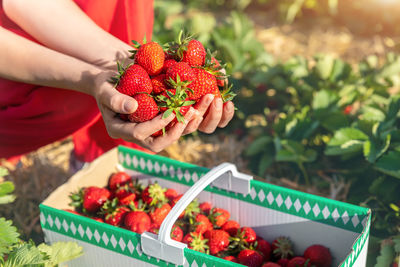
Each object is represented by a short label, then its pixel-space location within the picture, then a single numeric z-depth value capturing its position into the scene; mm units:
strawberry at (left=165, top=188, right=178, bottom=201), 1815
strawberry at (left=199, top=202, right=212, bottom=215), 1805
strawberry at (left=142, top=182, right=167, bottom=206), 1769
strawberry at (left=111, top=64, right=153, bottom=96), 1455
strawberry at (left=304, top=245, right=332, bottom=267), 1596
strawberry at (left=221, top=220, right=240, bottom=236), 1737
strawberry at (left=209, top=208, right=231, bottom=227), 1744
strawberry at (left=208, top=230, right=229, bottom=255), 1642
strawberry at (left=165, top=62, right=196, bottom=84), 1431
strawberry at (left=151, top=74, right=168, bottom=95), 1491
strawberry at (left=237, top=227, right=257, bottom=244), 1682
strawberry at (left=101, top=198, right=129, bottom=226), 1710
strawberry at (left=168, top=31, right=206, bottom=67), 1502
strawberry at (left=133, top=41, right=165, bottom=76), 1496
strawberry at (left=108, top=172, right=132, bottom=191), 1887
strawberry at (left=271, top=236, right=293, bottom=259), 1675
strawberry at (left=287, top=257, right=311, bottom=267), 1571
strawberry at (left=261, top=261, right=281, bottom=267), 1540
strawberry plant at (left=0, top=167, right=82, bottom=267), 1386
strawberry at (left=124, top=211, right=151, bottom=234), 1644
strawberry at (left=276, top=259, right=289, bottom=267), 1622
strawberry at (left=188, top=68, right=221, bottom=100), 1452
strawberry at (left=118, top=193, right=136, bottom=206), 1773
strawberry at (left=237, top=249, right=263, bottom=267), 1581
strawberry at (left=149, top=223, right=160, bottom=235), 1659
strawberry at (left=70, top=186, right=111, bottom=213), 1773
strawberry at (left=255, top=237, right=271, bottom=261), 1672
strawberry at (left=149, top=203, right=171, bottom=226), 1696
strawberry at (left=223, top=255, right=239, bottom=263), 1595
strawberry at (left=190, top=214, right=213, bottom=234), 1695
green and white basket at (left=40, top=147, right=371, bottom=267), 1408
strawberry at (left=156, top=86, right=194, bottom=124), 1418
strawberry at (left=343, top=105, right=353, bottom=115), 2455
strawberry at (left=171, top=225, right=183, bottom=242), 1633
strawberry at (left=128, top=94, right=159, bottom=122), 1440
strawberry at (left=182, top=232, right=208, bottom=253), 1628
